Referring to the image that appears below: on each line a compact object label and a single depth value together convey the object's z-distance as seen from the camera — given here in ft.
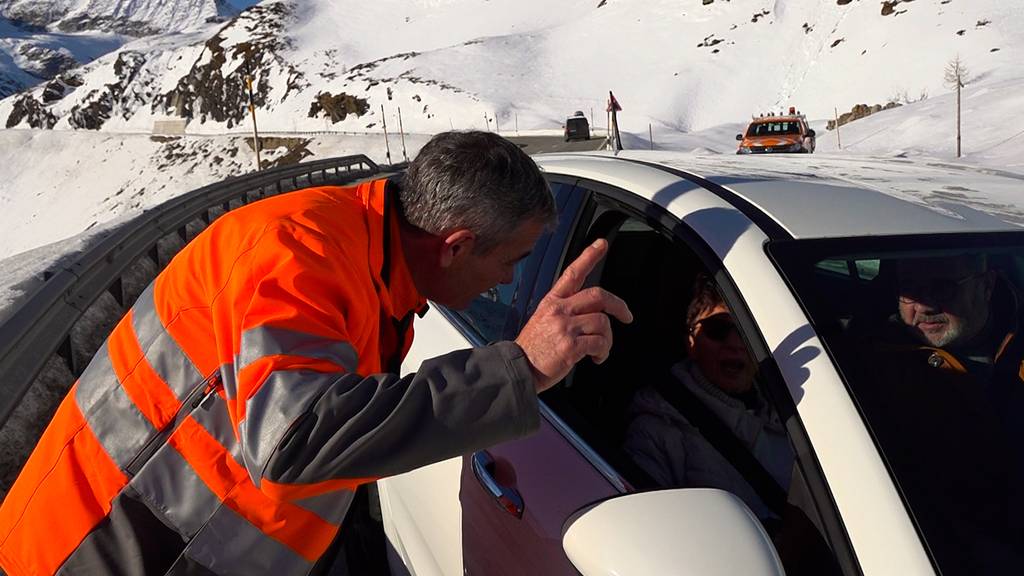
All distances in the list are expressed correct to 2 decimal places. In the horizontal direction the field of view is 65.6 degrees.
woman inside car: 5.98
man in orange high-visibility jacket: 4.23
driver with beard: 4.33
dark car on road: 119.55
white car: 4.28
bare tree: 121.61
